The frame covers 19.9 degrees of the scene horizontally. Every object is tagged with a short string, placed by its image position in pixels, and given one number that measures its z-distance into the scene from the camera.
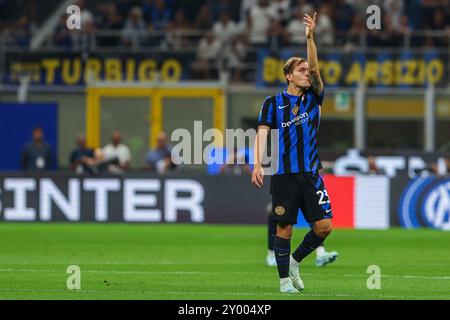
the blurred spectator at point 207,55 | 30.19
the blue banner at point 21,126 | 29.59
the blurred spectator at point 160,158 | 26.56
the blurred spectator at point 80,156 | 26.92
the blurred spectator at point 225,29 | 30.23
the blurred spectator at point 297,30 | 29.31
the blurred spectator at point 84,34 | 30.56
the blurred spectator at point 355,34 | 29.08
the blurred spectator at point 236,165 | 24.80
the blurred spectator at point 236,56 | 29.97
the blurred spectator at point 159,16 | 31.16
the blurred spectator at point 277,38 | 29.39
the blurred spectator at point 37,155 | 27.00
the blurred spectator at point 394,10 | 29.64
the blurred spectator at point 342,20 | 29.54
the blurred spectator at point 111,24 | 30.73
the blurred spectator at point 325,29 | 29.27
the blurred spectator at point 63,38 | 30.89
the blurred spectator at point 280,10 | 30.12
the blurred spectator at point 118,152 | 27.38
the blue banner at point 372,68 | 28.88
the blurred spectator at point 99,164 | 26.38
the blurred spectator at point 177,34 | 30.48
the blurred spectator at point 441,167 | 26.10
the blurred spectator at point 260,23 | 30.06
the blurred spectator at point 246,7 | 31.14
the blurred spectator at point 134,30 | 30.70
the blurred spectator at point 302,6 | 29.83
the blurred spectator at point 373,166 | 26.45
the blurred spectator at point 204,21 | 30.92
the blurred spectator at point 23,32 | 31.30
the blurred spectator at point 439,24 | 29.05
